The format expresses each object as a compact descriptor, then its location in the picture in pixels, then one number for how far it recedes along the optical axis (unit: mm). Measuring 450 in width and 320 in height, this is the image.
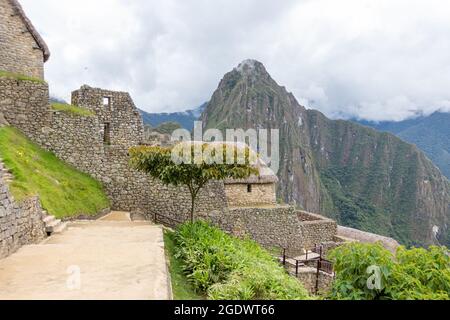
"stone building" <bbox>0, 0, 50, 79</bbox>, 15805
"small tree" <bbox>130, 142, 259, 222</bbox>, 10781
